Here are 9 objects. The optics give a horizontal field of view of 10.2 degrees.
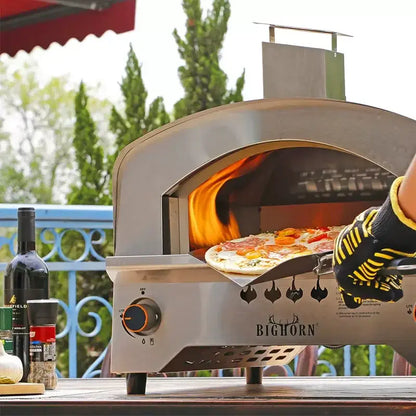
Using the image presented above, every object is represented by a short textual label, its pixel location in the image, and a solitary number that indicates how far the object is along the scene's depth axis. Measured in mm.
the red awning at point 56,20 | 8723
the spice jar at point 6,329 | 3766
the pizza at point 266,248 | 3568
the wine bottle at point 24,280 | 3803
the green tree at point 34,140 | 29917
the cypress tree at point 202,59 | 15096
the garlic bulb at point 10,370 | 3642
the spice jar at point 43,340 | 3739
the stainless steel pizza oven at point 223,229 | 3539
